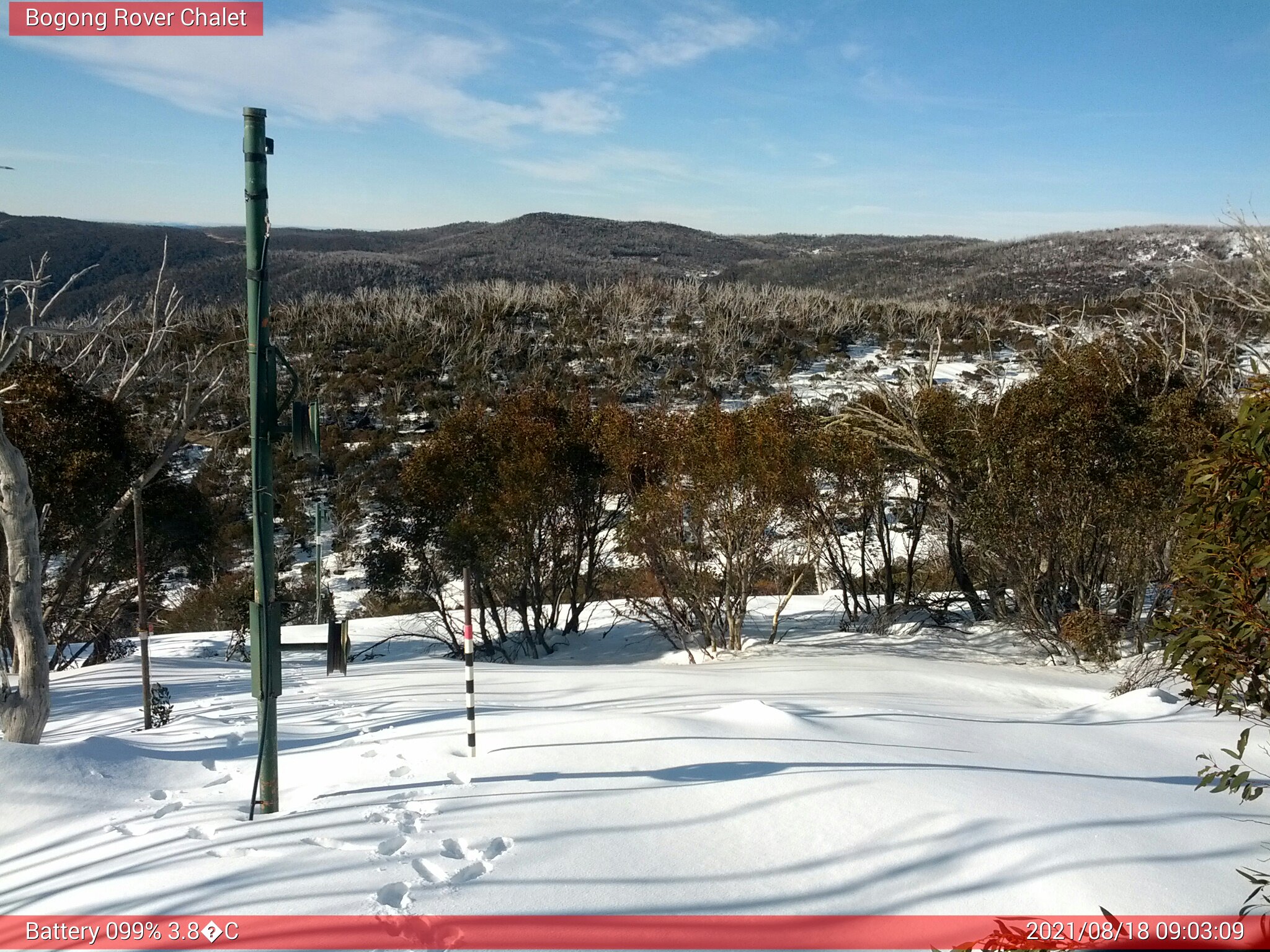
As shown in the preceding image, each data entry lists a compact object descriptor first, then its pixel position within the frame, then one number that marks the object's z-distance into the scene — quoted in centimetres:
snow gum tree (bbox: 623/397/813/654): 1423
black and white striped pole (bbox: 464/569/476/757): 569
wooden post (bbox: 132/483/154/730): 732
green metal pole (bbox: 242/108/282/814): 440
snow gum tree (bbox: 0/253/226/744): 667
